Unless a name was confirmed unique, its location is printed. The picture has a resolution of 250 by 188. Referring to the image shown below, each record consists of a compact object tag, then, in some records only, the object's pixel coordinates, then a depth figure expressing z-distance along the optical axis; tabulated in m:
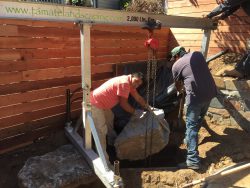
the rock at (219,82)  4.00
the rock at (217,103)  4.08
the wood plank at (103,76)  4.29
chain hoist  2.86
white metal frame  2.26
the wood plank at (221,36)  4.44
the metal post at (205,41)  3.99
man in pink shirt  3.15
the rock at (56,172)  2.73
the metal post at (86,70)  2.67
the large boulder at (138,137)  3.39
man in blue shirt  3.22
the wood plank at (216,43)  4.49
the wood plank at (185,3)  4.75
